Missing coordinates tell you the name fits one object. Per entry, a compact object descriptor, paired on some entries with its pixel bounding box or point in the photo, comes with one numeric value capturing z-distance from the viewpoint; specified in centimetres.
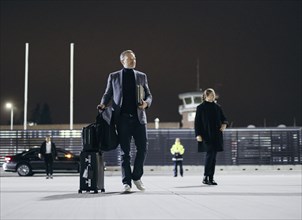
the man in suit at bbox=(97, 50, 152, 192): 698
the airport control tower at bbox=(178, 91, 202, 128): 6912
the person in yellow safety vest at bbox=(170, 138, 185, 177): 2133
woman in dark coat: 934
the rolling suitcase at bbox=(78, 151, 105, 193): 714
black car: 2316
